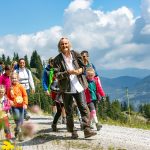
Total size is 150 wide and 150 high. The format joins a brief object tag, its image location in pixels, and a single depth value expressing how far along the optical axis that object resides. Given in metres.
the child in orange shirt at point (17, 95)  8.62
